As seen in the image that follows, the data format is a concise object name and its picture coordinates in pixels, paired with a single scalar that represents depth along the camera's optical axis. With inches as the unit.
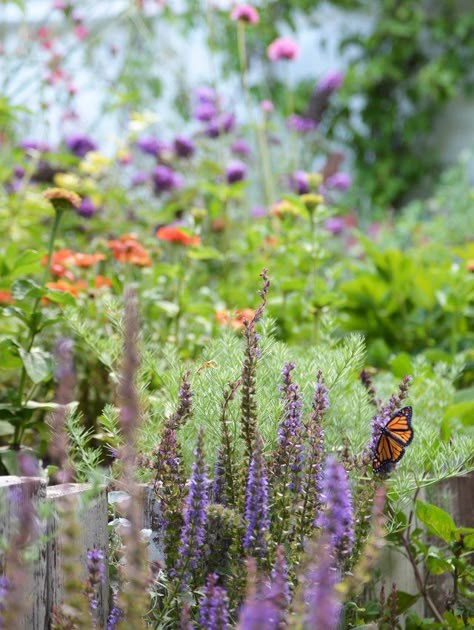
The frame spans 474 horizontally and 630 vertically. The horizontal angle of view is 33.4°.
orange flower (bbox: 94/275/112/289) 83.7
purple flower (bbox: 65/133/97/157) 138.4
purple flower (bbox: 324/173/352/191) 149.2
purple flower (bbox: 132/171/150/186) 152.3
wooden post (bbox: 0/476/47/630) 36.1
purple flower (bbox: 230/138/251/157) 157.5
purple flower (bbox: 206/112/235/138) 135.5
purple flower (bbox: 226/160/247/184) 121.4
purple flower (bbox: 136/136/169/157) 145.3
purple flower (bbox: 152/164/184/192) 127.5
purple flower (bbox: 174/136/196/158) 129.2
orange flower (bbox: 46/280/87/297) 73.7
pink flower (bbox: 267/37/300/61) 122.6
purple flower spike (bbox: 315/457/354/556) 29.5
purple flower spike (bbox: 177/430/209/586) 36.0
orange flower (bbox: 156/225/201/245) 87.1
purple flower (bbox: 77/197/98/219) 119.8
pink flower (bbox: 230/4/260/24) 111.6
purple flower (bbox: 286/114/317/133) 160.9
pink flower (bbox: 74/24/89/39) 141.8
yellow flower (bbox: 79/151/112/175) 123.2
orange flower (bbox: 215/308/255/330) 69.4
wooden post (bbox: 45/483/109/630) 38.7
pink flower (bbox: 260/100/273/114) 138.0
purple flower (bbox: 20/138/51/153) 129.4
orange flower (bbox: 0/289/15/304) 72.3
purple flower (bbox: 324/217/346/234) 158.1
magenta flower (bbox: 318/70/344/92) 154.5
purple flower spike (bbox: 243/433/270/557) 35.0
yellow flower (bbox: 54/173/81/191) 110.0
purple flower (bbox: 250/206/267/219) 168.1
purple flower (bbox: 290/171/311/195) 119.3
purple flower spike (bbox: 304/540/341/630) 22.6
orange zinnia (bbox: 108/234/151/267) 82.7
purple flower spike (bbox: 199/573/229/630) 32.3
